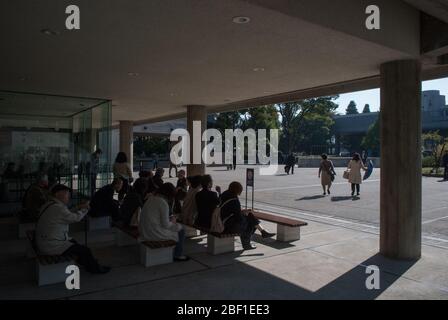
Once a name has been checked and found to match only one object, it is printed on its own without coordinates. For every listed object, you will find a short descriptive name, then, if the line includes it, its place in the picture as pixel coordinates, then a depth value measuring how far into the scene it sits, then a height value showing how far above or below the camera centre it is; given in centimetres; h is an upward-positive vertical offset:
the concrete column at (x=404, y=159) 617 -4
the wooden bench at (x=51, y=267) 475 -150
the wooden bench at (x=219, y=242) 629 -154
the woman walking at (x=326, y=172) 1426 -62
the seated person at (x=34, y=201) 751 -93
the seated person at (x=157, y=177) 796 -48
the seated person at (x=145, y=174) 831 -42
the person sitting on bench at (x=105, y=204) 791 -105
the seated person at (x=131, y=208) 673 -97
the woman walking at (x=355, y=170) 1353 -51
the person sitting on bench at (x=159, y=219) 559 -97
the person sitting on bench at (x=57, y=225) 480 -92
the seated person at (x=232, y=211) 633 -96
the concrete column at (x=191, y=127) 1227 +99
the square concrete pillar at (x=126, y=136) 1916 +110
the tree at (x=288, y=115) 4734 +550
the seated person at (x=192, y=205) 725 -98
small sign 919 -53
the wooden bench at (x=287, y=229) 722 -149
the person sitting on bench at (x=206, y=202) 669 -86
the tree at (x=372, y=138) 5469 +282
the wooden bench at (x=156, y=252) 554 -151
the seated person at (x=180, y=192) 755 -77
